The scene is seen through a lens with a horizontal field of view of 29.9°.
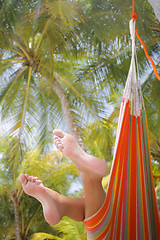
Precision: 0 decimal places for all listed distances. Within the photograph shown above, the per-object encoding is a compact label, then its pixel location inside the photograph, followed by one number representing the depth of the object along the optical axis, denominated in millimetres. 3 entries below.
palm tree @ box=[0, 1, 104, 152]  3565
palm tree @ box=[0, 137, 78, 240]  5166
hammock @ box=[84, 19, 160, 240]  1212
